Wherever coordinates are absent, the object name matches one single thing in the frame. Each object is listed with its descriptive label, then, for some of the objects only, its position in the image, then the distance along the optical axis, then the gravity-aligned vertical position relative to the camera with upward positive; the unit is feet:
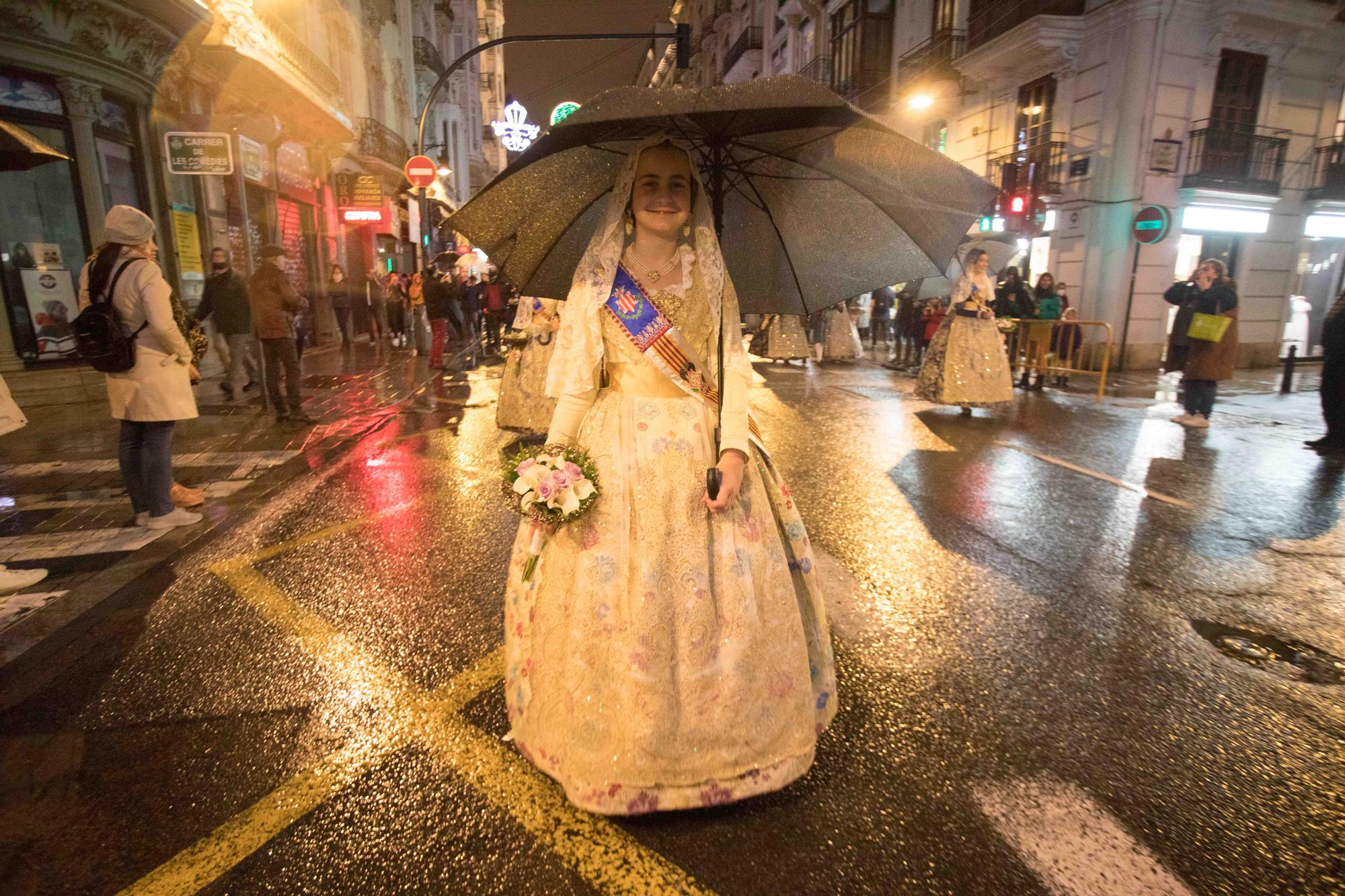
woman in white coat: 14.71 -1.14
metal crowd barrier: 38.37 -2.72
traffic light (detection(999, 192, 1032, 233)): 46.06 +5.41
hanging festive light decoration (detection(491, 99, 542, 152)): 162.30 +37.66
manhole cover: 10.32 -5.22
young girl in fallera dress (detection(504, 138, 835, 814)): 7.06 -2.74
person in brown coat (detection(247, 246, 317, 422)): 26.78 -0.98
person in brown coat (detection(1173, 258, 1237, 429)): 28.12 -2.05
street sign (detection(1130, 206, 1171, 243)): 41.45 +4.17
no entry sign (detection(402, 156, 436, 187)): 46.63 +7.92
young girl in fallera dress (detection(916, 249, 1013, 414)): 30.53 -2.33
